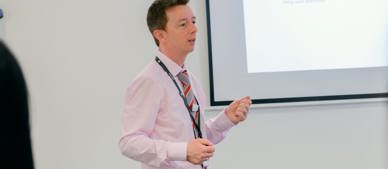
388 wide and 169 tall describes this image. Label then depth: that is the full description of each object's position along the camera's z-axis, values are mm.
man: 3879
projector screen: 5401
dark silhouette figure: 2045
